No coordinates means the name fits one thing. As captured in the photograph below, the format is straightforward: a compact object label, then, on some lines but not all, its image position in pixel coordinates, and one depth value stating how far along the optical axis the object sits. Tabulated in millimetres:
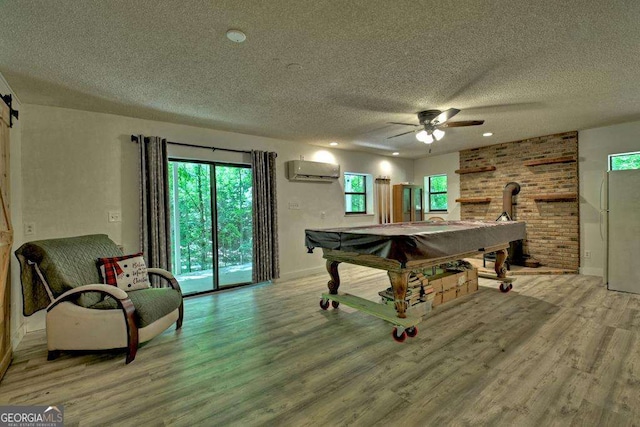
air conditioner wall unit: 5129
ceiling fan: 3496
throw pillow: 2818
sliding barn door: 2297
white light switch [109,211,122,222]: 3633
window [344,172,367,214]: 6398
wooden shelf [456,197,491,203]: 6176
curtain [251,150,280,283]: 4715
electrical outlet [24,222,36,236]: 3134
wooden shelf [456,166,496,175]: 6056
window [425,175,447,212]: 7148
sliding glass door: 4281
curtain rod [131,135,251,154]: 3742
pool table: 2568
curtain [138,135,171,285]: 3732
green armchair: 2381
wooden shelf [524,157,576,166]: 5091
